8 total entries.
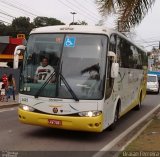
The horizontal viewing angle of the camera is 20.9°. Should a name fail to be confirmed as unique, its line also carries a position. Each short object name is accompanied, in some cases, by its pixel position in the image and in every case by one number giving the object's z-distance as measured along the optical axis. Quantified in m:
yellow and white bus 10.67
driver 11.01
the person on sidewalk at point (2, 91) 23.08
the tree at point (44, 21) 77.37
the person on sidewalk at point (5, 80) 23.25
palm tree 12.40
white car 37.03
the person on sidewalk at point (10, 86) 23.92
